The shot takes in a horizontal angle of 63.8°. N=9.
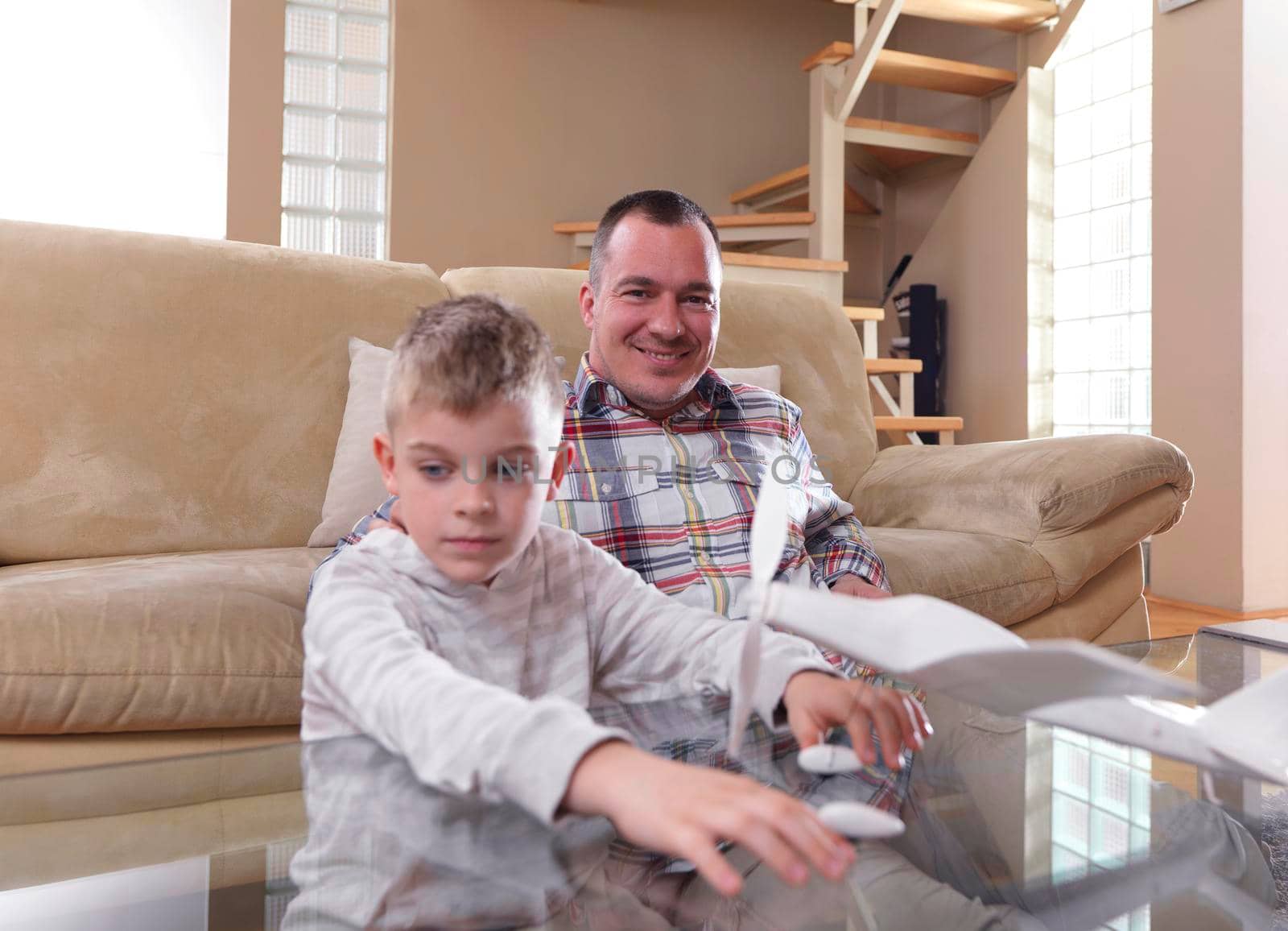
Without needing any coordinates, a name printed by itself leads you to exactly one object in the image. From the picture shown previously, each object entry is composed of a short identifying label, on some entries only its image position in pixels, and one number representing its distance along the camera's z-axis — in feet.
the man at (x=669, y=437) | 4.03
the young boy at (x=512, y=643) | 1.32
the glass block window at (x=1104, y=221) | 12.91
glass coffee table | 1.52
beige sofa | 4.98
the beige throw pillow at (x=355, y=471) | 5.17
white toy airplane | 1.33
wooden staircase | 12.44
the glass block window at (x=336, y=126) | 12.48
